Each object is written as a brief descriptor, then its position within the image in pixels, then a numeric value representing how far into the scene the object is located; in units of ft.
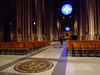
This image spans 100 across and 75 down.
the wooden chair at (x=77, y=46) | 28.57
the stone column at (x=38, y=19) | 87.18
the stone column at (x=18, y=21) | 65.00
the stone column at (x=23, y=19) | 70.17
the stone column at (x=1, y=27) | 76.69
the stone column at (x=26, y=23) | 72.95
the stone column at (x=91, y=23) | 77.57
